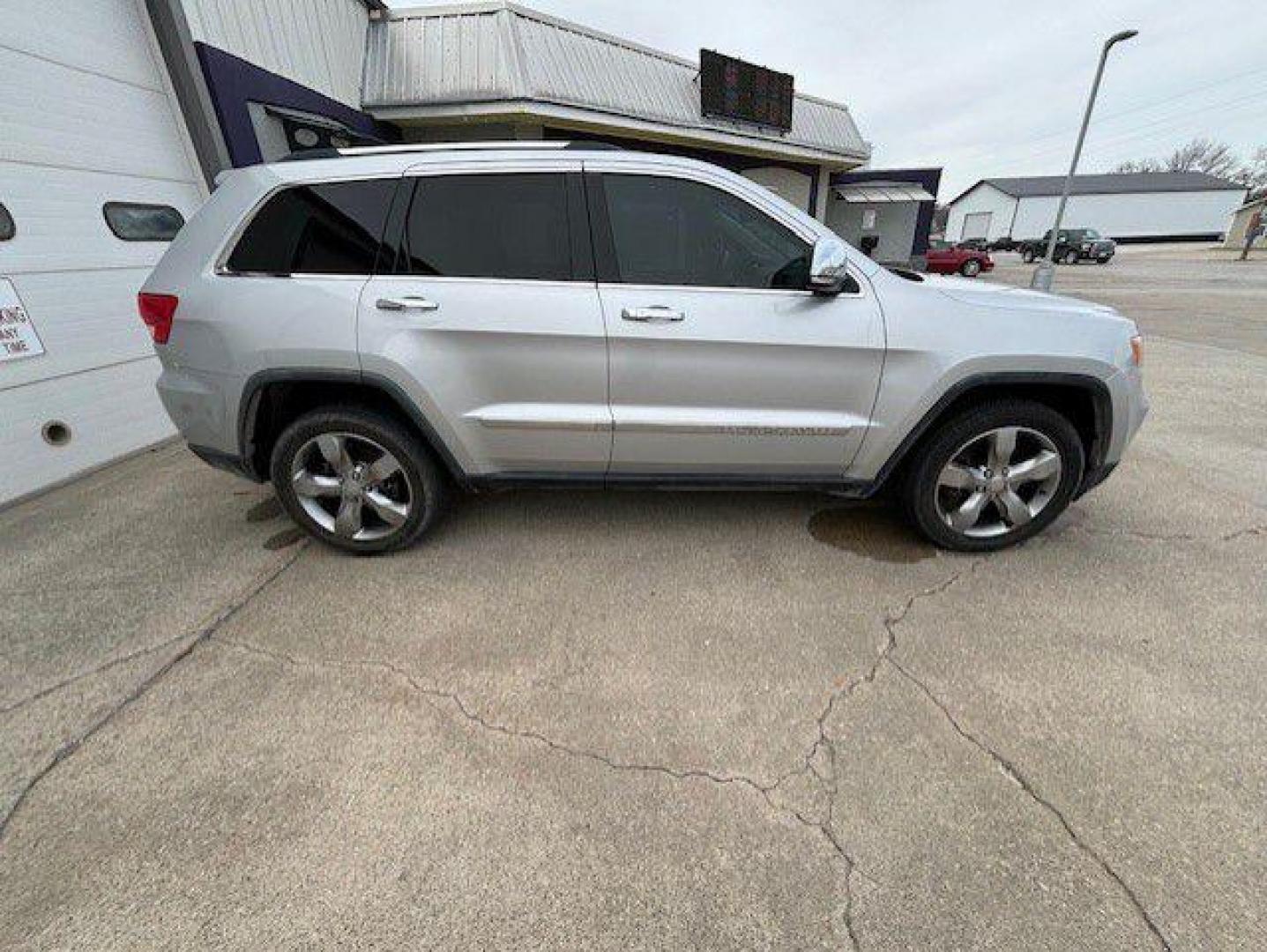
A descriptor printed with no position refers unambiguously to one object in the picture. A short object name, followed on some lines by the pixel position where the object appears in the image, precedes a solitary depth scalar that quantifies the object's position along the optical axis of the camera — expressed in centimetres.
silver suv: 249
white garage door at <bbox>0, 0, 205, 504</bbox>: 372
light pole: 1145
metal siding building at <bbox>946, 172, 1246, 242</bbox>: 5006
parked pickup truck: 3125
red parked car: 2277
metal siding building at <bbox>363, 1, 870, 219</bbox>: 804
